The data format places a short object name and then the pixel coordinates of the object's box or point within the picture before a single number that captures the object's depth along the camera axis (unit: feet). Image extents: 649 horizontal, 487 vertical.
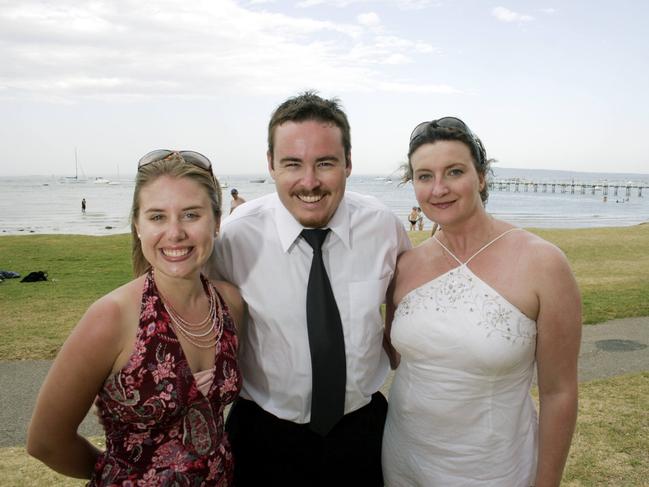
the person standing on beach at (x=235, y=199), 65.02
